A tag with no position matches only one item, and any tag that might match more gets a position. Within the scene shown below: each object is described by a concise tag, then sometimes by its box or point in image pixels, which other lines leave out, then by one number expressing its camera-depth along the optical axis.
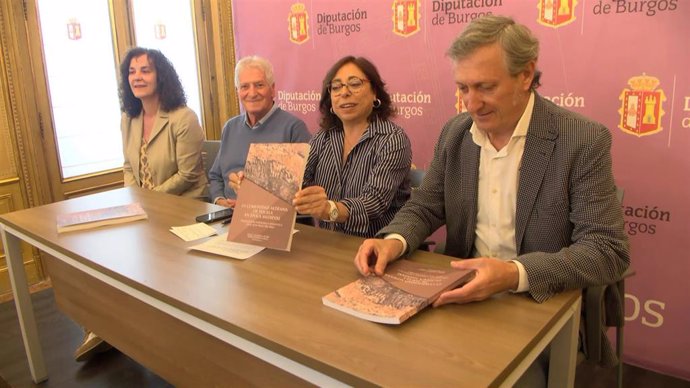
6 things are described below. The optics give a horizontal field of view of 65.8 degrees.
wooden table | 1.08
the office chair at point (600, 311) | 1.48
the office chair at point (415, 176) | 2.30
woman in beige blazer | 3.05
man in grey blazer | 1.35
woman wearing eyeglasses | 2.09
